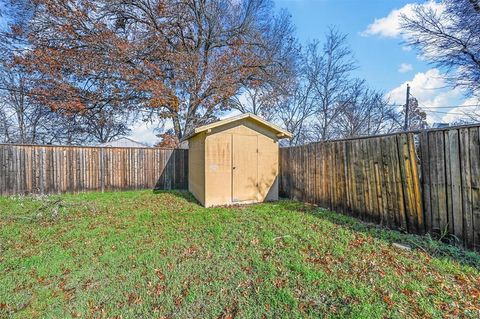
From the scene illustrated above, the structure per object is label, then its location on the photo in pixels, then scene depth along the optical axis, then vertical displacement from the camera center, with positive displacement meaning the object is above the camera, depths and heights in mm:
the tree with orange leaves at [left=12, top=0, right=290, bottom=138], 10000 +5590
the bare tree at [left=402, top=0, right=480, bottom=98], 7301 +4192
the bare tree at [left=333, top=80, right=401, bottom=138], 14195 +3125
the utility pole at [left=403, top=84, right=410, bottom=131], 11092 +2795
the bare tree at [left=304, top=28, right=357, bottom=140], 13797 +5599
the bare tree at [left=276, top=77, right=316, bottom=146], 14461 +3540
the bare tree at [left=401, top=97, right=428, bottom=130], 14618 +3068
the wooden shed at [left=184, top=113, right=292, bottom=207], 6273 +178
